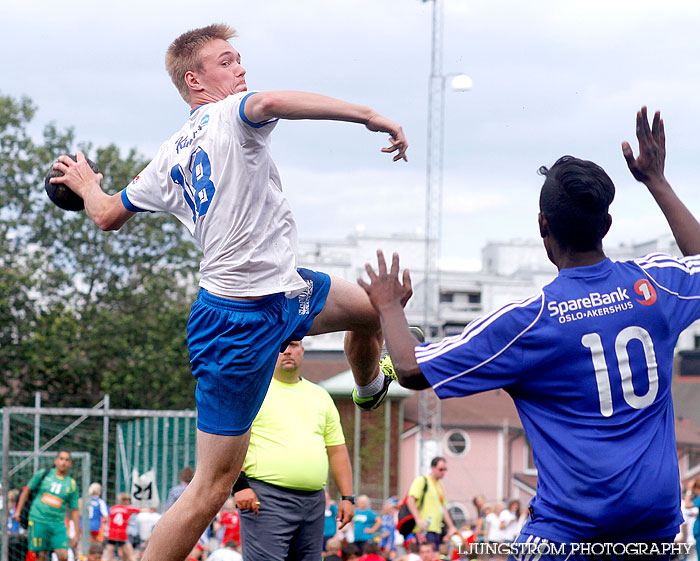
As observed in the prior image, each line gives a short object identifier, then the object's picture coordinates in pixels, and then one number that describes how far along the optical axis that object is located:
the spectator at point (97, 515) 17.50
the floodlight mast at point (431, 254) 25.83
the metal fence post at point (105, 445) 17.31
